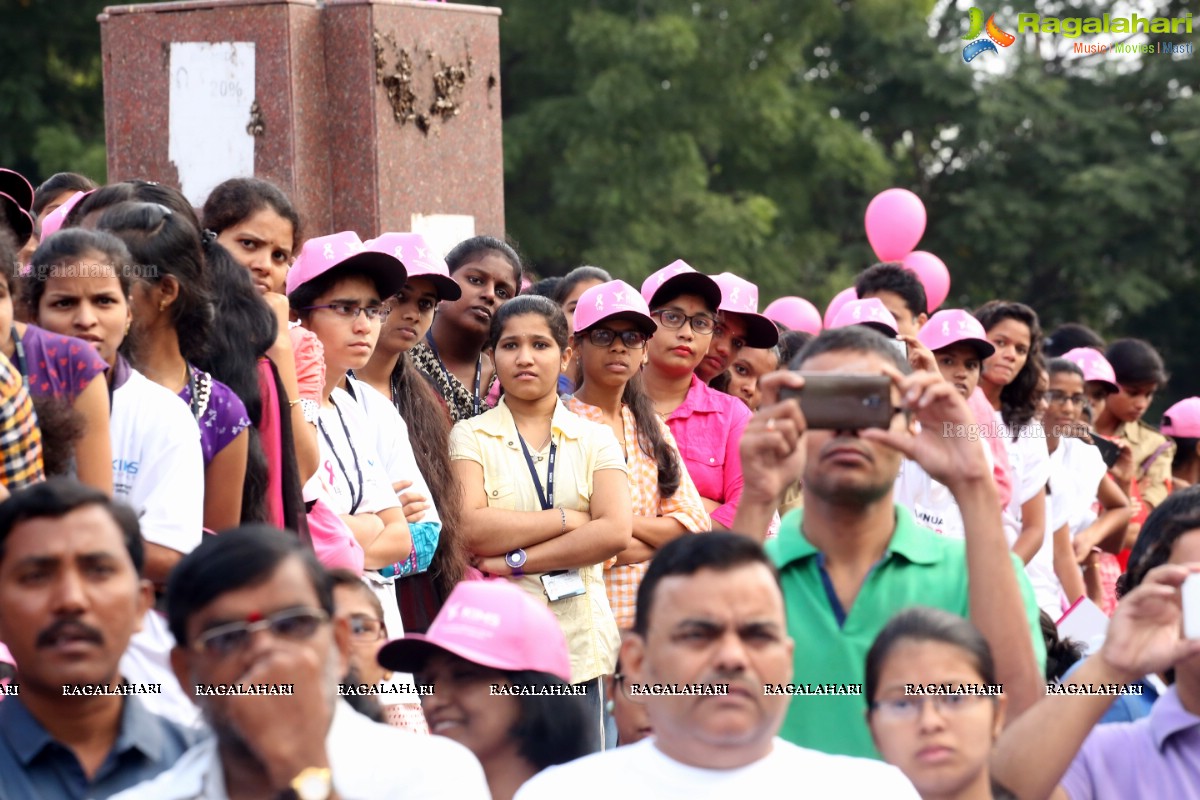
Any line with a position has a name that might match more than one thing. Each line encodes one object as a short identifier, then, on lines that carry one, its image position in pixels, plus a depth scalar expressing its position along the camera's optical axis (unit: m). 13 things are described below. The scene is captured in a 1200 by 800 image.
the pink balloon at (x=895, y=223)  19.67
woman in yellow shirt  9.80
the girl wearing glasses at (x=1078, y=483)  14.08
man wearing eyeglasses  5.25
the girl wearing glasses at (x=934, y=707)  5.90
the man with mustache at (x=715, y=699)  5.44
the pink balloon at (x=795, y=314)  17.47
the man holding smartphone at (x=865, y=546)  6.14
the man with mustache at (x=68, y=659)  5.79
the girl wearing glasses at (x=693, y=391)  11.45
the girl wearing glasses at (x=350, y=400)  9.02
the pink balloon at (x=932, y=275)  19.21
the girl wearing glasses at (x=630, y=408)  10.68
